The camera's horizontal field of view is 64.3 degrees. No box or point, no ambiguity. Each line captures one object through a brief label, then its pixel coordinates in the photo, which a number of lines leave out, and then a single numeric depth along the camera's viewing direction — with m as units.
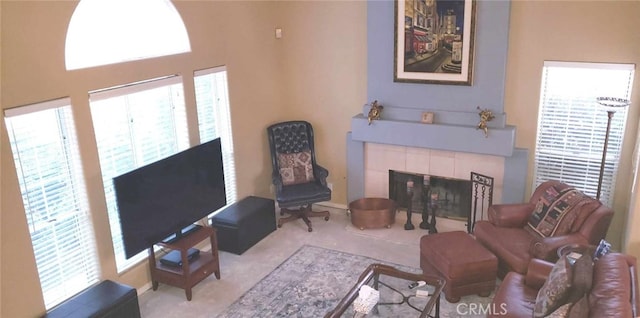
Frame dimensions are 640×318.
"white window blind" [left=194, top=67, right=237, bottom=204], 5.34
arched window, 4.05
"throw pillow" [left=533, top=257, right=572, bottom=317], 3.14
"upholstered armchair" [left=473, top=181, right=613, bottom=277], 4.34
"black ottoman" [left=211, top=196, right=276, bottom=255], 5.43
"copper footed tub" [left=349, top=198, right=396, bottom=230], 5.89
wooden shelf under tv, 4.62
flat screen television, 4.26
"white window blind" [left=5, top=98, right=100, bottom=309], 3.68
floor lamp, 4.40
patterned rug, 4.39
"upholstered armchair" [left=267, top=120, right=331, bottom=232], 6.09
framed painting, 5.21
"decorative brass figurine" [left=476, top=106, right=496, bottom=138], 5.27
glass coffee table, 3.76
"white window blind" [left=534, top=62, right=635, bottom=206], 4.87
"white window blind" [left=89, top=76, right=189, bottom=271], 4.29
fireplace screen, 5.70
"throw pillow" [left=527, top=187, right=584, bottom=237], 4.57
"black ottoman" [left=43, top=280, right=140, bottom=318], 3.85
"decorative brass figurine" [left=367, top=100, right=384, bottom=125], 5.82
